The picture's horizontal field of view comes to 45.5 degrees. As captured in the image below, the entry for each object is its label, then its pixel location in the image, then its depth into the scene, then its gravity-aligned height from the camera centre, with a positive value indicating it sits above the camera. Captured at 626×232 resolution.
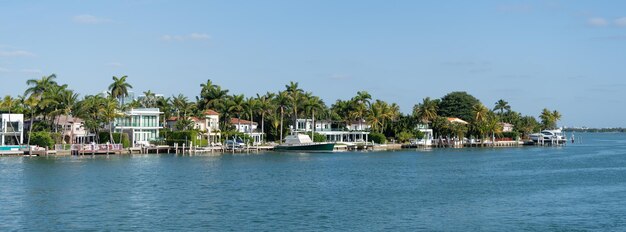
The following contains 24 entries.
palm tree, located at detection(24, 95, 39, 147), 102.19 +6.88
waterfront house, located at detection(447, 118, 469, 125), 160.55 +6.98
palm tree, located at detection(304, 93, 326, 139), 132.00 +8.38
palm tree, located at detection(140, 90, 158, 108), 142.12 +10.41
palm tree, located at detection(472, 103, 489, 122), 163.50 +8.75
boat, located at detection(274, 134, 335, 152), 119.69 +1.32
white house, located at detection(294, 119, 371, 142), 143.38 +4.56
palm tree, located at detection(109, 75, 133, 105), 121.19 +10.90
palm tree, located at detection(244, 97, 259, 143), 127.81 +8.29
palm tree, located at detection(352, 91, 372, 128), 143.75 +9.33
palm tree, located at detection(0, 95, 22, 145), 99.32 +6.77
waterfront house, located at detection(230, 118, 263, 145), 132.38 +4.66
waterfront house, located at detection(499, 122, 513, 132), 185.81 +6.38
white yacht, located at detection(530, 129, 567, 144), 173.38 +3.58
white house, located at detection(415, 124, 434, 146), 147.38 +3.52
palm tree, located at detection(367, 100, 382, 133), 141.75 +7.58
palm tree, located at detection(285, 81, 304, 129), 132.88 +10.27
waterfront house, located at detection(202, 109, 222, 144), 123.30 +4.80
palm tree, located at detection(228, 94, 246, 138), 126.61 +8.26
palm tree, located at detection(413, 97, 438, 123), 151.00 +8.67
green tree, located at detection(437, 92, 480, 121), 189.62 +11.99
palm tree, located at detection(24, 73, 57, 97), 110.62 +10.16
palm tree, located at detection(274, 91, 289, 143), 131.38 +9.23
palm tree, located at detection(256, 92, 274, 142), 129.00 +8.20
